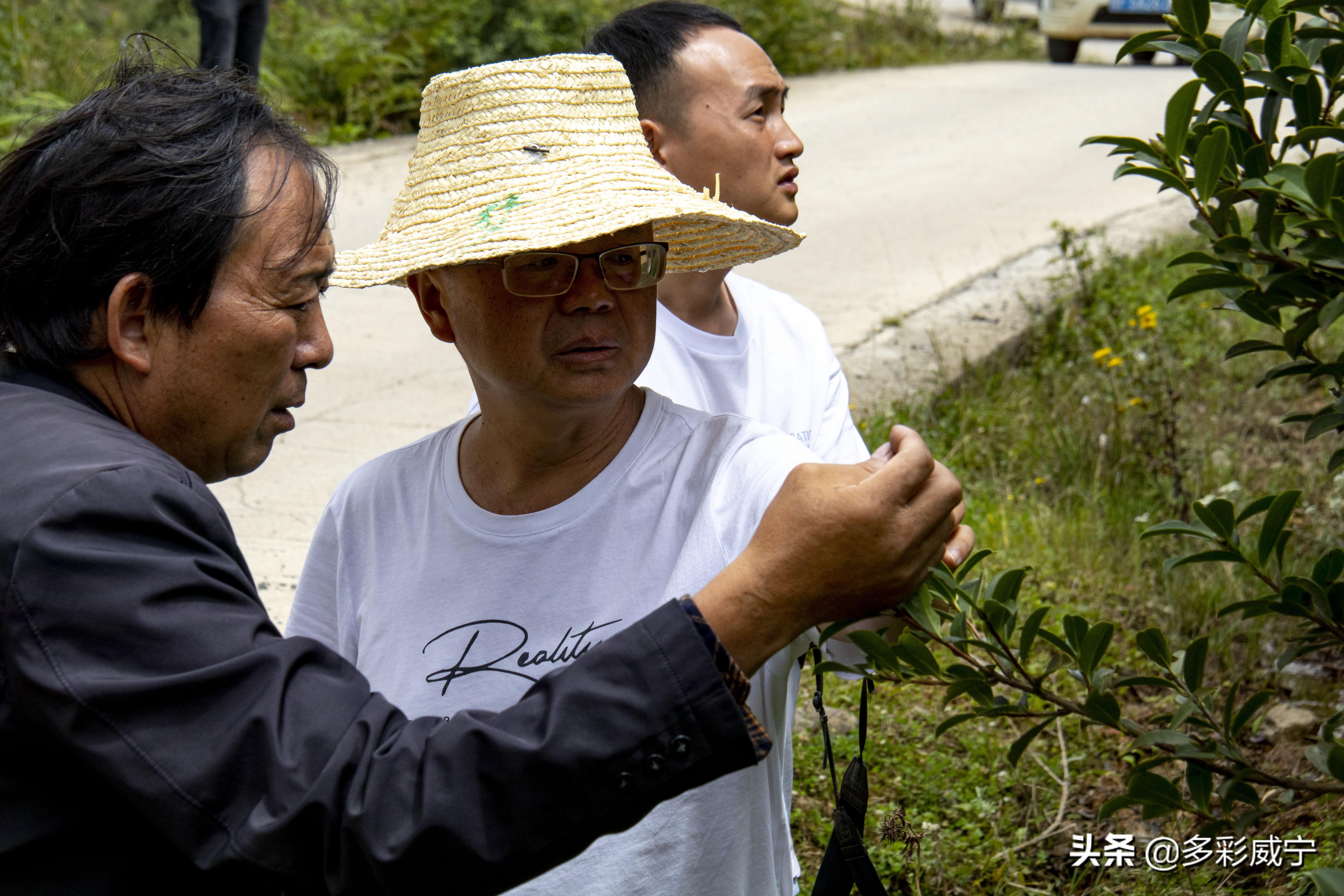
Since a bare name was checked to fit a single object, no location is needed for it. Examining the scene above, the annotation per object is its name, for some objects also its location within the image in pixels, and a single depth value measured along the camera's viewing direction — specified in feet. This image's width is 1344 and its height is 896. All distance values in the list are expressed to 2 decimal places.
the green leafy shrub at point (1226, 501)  4.88
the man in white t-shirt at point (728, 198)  8.16
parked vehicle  44.06
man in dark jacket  3.81
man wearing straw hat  5.13
